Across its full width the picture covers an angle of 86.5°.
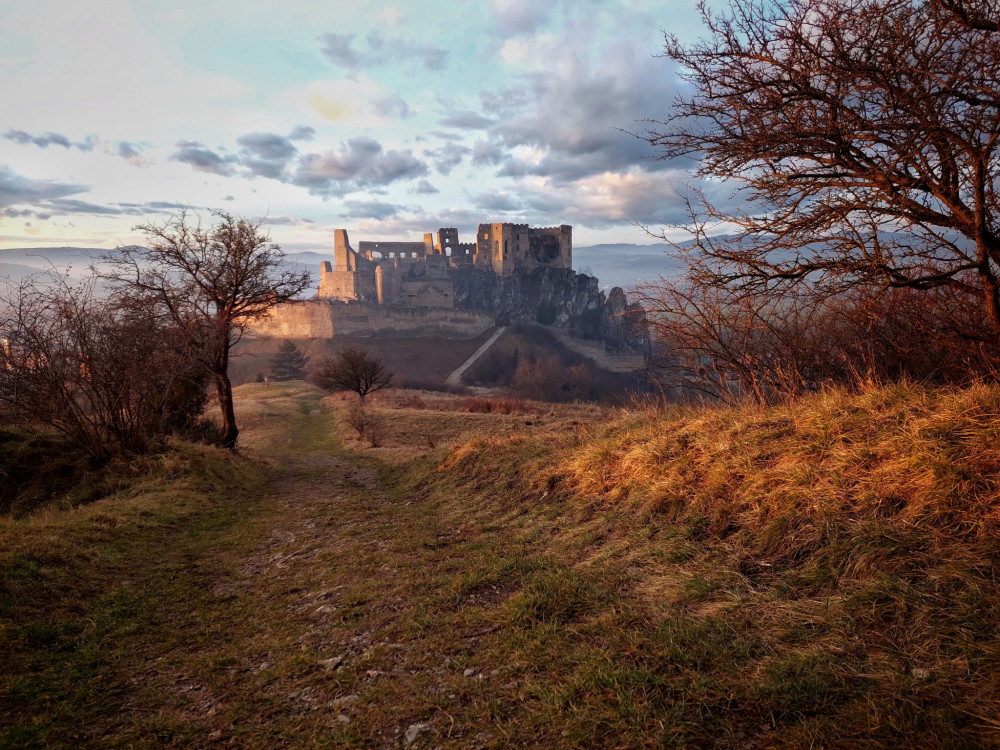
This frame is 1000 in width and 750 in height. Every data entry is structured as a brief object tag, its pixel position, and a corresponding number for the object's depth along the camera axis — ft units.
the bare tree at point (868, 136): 15.07
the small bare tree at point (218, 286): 43.73
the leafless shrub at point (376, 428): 59.60
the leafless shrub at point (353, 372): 100.22
